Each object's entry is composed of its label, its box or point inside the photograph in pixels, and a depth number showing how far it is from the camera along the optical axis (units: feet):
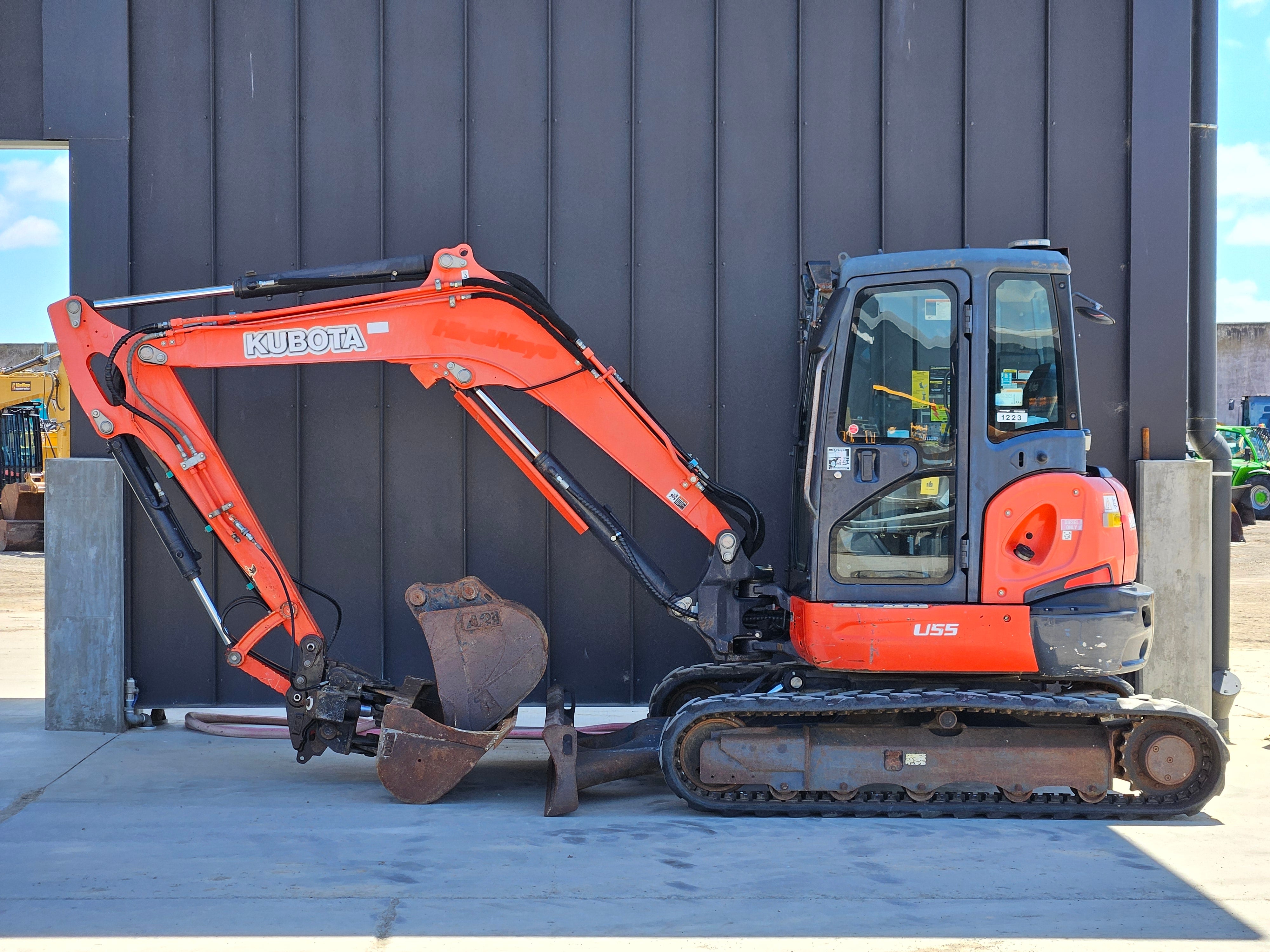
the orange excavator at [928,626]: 19.47
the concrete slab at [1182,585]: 26.14
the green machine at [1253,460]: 90.84
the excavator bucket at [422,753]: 19.84
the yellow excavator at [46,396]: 80.74
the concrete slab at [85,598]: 26.25
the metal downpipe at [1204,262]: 27.35
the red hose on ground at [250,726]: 25.14
